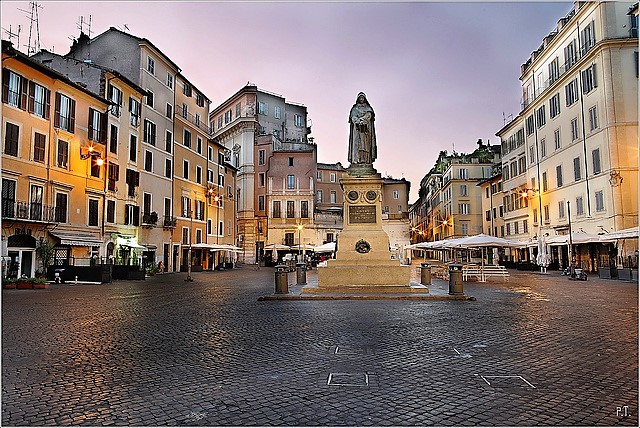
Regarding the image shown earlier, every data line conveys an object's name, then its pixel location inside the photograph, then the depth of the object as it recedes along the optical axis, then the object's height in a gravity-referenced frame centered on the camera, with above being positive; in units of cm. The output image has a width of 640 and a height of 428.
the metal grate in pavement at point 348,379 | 582 -148
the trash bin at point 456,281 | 1611 -84
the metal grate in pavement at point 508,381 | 569 -151
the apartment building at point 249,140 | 6775 +1709
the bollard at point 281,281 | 1691 -78
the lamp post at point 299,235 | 6235 +289
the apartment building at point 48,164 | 2708 +605
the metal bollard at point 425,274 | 2159 -80
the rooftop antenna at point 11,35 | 3285 +1569
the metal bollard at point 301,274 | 2331 -77
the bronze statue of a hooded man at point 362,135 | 1867 +468
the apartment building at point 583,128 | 3431 +998
